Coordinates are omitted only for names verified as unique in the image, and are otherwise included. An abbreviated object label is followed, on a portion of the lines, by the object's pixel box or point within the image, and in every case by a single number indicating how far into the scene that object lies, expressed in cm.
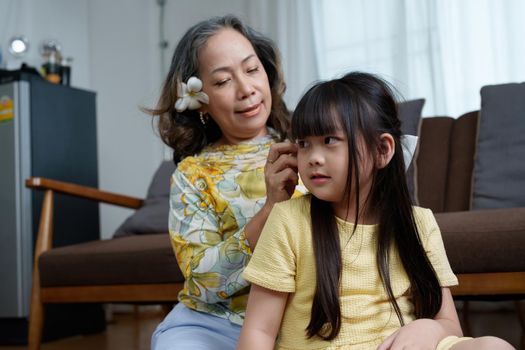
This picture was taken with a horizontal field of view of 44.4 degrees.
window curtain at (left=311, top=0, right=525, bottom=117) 275
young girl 86
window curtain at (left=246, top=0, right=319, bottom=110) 330
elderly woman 105
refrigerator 294
